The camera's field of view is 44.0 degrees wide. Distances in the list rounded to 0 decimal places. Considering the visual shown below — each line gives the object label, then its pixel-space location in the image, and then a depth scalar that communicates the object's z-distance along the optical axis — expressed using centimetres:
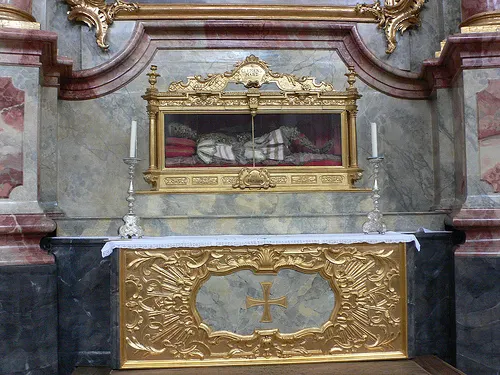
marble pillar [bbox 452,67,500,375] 464
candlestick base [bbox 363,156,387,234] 467
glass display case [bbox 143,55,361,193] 514
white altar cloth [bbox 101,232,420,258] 434
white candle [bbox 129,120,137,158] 464
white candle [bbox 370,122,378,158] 473
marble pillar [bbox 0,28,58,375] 445
